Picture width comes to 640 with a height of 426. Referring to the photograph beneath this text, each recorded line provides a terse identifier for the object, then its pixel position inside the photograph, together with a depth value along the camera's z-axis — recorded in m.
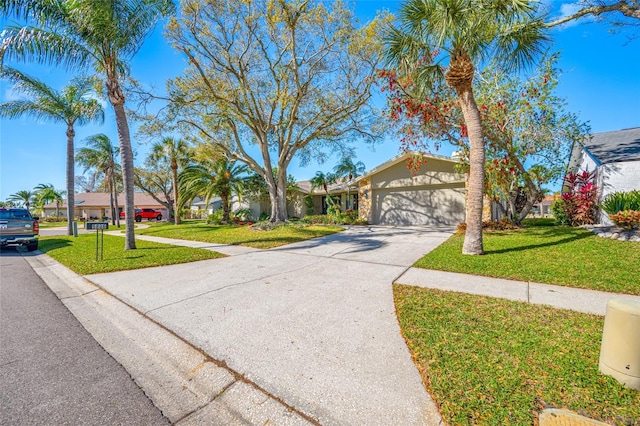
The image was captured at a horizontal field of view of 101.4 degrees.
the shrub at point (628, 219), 7.48
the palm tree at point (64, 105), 12.93
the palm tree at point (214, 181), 20.56
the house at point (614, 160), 9.55
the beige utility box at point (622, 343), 2.13
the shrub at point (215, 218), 21.81
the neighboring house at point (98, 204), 41.91
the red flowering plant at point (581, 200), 11.06
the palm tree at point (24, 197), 50.07
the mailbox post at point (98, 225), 7.15
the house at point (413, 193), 15.11
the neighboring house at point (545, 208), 27.52
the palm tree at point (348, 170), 21.98
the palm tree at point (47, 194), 42.07
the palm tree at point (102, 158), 23.29
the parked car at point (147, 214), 36.82
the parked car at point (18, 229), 10.38
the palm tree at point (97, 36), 8.10
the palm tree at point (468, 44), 6.54
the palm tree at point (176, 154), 21.52
